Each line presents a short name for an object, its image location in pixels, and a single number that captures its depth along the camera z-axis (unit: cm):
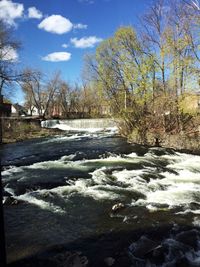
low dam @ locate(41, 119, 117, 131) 2943
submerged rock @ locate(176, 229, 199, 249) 469
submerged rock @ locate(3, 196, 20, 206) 662
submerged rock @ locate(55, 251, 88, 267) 410
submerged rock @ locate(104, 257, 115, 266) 418
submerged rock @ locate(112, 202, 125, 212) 619
